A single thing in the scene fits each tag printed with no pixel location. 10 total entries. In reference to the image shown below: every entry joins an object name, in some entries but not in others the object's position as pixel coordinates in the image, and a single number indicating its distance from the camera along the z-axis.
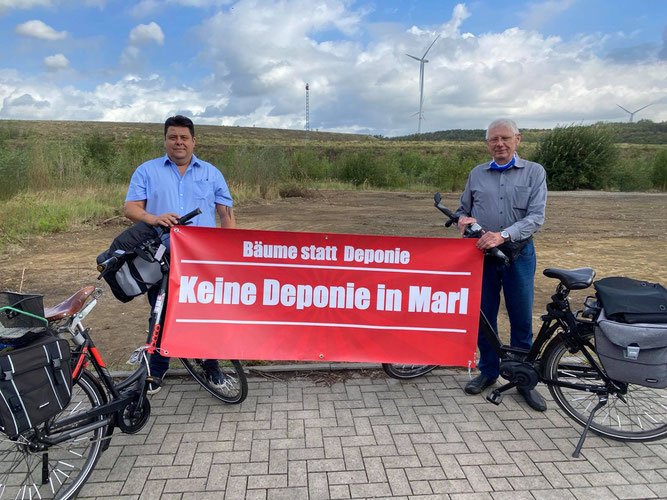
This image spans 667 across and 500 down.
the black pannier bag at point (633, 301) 2.87
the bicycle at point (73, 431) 2.52
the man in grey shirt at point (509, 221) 3.47
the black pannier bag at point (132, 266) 3.09
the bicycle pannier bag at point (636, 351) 2.84
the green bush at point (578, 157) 27.45
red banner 3.45
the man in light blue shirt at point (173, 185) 3.42
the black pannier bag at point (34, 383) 2.12
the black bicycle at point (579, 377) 3.20
